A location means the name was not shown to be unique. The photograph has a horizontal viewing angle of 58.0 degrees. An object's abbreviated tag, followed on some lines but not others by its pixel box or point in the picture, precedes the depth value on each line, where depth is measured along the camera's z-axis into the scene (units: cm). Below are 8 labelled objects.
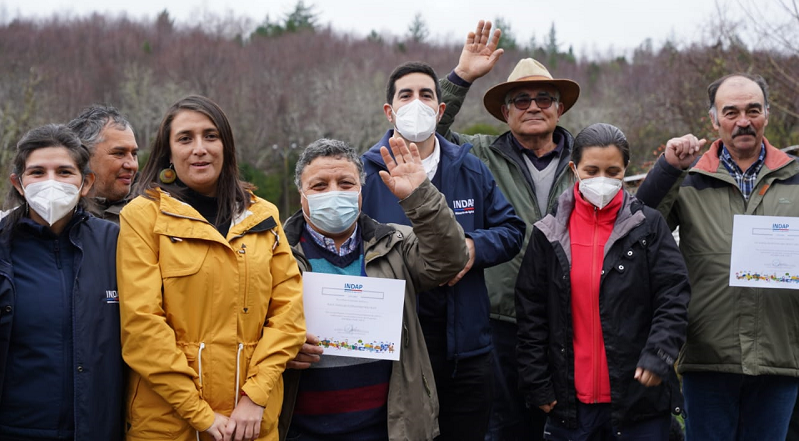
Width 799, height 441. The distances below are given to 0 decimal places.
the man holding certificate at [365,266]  340
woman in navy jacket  297
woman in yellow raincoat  301
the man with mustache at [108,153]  424
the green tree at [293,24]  8412
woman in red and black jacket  361
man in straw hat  448
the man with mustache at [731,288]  406
